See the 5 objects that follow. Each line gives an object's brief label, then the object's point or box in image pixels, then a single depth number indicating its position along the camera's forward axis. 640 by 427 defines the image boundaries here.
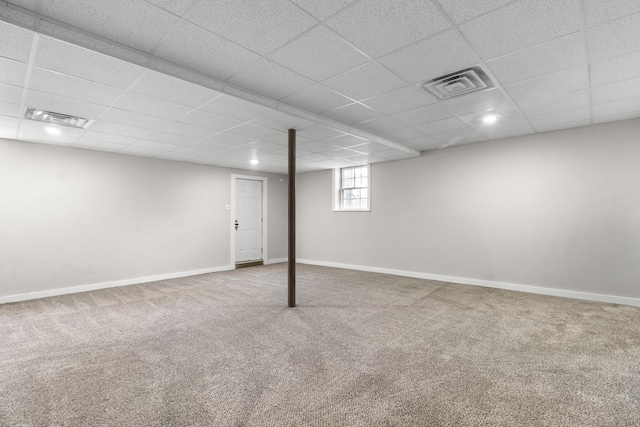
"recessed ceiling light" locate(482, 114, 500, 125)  4.11
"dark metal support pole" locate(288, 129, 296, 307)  4.29
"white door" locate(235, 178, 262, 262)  7.78
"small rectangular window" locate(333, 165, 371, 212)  7.32
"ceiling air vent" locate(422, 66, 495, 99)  2.91
